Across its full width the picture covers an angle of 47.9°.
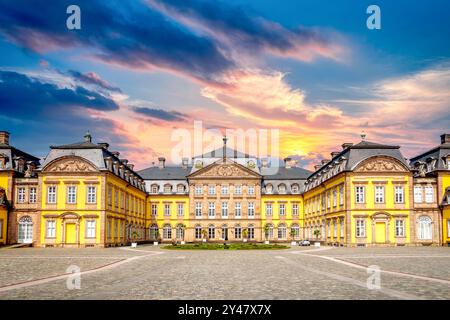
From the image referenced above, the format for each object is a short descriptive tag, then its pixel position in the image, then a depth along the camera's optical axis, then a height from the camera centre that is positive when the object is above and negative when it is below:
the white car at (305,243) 63.97 -4.50
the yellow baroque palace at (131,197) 53.62 +1.11
